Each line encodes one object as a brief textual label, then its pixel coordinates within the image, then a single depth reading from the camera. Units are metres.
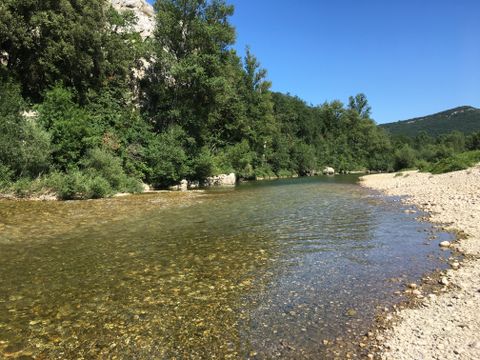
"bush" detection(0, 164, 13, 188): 22.85
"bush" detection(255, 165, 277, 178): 64.94
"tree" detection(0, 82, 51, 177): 23.84
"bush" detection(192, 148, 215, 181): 42.12
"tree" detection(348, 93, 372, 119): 110.31
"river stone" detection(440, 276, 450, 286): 7.44
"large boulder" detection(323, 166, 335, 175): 87.66
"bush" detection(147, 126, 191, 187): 37.16
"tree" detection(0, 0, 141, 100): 29.45
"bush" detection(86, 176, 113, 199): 25.55
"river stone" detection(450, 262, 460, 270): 8.36
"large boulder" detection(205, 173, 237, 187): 45.69
